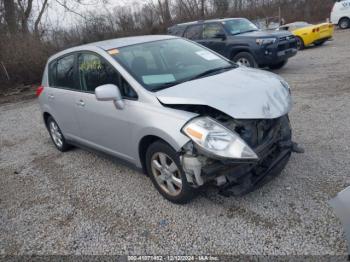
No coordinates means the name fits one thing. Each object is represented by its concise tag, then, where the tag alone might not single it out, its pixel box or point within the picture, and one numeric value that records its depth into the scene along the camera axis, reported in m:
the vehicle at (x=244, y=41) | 9.12
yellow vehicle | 14.45
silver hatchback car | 2.86
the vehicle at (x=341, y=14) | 19.41
